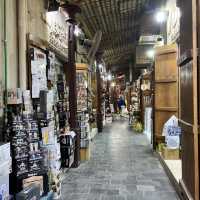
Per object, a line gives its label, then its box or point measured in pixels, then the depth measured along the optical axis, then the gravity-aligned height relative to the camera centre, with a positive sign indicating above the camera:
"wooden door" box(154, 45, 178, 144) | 5.06 +0.32
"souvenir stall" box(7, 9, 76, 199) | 2.52 -0.37
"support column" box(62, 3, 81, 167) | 4.60 +0.37
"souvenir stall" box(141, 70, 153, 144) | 8.10 -0.14
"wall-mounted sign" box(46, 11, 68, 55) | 4.22 +1.47
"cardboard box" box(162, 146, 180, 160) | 4.59 -1.12
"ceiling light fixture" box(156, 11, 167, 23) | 5.79 +2.27
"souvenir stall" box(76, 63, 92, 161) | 5.10 -0.21
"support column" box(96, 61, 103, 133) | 9.72 -0.15
